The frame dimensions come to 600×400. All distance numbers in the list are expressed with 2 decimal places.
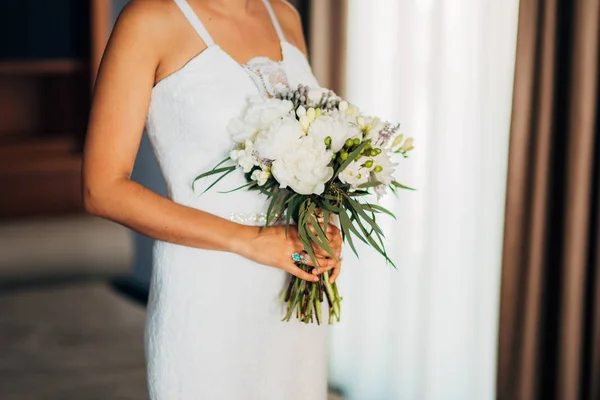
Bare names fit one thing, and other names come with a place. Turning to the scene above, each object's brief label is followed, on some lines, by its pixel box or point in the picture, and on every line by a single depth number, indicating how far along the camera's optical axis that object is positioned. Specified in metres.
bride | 1.57
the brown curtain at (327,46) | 3.01
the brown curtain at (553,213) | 2.07
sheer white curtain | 2.58
